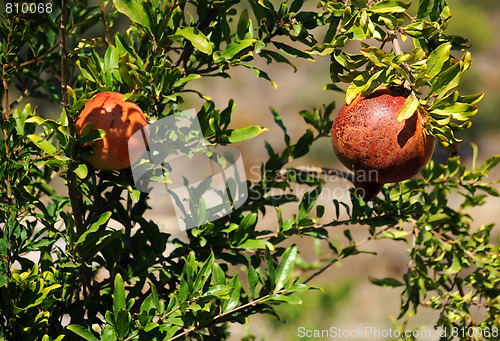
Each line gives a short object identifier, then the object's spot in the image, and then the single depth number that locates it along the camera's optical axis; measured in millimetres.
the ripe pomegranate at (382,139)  2173
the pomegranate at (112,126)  2202
